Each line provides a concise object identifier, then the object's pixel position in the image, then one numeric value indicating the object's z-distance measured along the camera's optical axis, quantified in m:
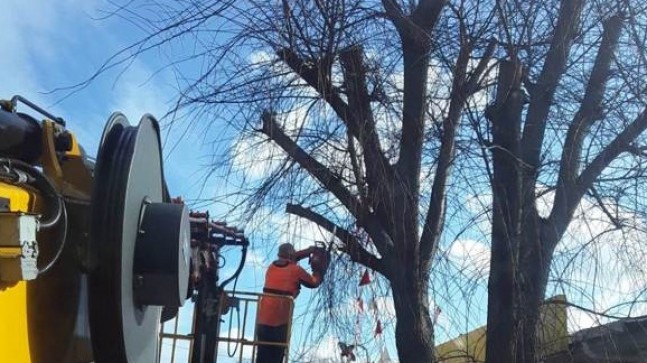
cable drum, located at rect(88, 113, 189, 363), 2.38
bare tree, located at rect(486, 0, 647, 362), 4.77
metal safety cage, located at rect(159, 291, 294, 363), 4.13
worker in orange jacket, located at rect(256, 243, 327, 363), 5.66
